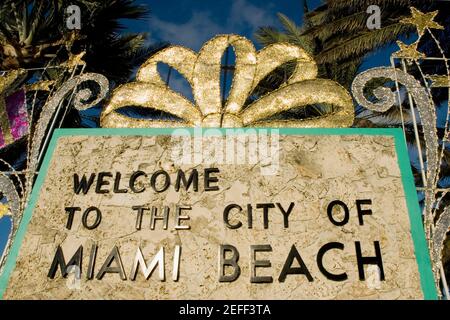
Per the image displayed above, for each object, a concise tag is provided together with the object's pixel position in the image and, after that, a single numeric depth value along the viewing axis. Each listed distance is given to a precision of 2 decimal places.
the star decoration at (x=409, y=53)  4.36
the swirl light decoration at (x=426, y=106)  3.53
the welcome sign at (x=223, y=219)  3.34
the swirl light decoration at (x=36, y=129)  4.01
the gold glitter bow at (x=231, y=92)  4.39
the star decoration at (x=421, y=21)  4.42
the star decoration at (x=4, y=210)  4.04
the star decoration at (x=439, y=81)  4.20
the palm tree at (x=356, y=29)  8.52
